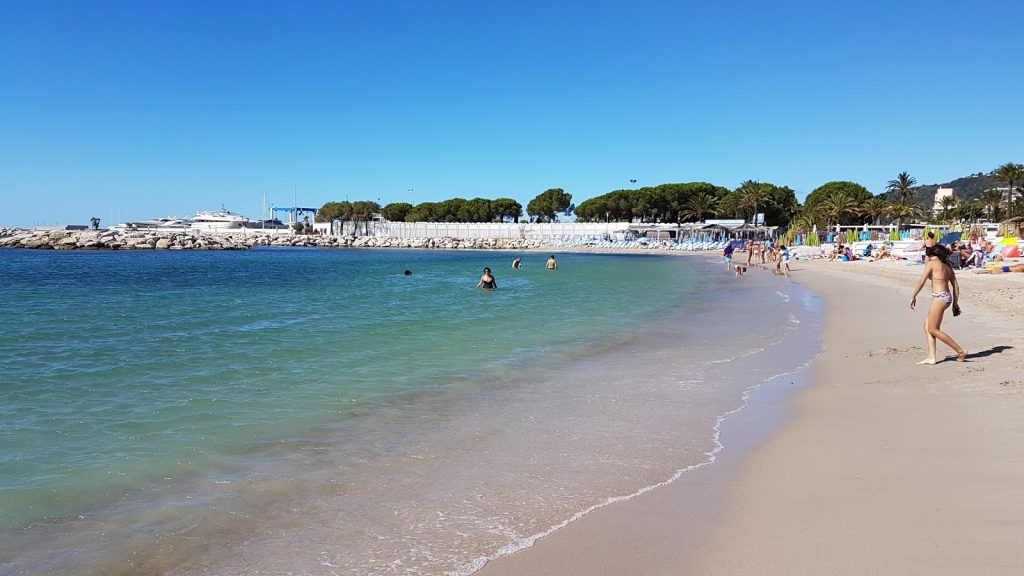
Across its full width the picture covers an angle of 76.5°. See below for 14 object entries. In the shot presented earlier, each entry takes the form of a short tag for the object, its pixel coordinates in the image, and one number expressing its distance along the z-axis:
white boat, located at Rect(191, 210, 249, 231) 158.38
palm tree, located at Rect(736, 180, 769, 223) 89.94
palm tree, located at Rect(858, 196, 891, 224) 74.12
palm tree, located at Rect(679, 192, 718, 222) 101.56
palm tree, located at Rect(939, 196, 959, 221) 100.65
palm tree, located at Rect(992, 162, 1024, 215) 65.25
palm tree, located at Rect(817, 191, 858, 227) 73.88
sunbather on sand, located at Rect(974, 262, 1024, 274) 23.39
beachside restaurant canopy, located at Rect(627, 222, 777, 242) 87.00
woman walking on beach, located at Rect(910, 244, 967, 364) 8.34
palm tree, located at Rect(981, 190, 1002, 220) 74.68
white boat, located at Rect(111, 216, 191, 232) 154.40
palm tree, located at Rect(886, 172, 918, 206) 73.69
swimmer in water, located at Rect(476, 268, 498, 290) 27.58
